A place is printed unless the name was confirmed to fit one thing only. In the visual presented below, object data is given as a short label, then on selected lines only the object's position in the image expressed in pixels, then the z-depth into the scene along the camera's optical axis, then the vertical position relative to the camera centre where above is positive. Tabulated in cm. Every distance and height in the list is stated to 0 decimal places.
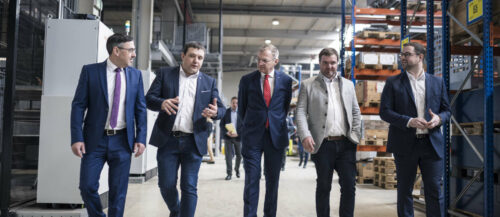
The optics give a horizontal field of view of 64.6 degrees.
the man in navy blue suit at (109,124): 322 -8
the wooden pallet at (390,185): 805 -129
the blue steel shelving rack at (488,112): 405 +13
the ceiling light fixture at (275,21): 1825 +453
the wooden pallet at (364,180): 897 -134
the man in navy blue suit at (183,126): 352 -8
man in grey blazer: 371 -10
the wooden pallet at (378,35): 852 +188
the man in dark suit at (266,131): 390 -12
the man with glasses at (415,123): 379 -1
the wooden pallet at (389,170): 815 -99
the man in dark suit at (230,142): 941 -57
